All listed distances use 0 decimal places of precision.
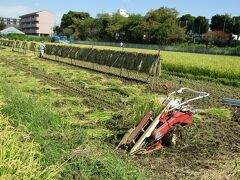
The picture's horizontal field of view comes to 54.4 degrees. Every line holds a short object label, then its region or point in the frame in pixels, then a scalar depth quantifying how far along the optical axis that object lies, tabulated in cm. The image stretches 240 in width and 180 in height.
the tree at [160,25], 4082
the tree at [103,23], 5273
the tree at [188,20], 5809
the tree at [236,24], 4681
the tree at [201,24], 5609
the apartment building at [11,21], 11508
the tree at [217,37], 4141
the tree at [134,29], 4454
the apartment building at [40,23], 8156
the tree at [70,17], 6613
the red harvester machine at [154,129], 337
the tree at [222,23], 4894
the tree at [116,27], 4815
